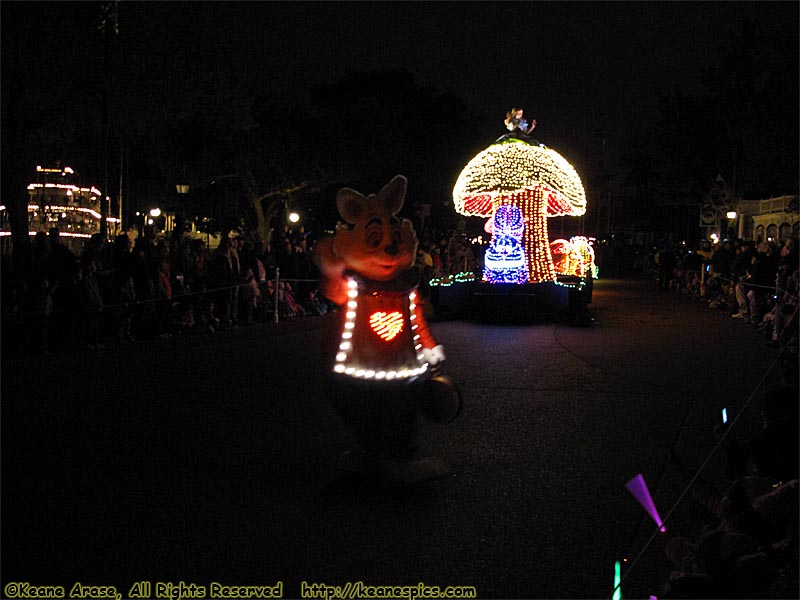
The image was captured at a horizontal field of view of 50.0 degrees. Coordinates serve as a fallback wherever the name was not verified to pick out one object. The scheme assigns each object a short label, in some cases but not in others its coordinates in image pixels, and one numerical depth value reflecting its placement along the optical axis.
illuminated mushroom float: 18.75
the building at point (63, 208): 23.41
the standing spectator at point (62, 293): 11.50
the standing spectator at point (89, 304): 11.70
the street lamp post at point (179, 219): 24.33
